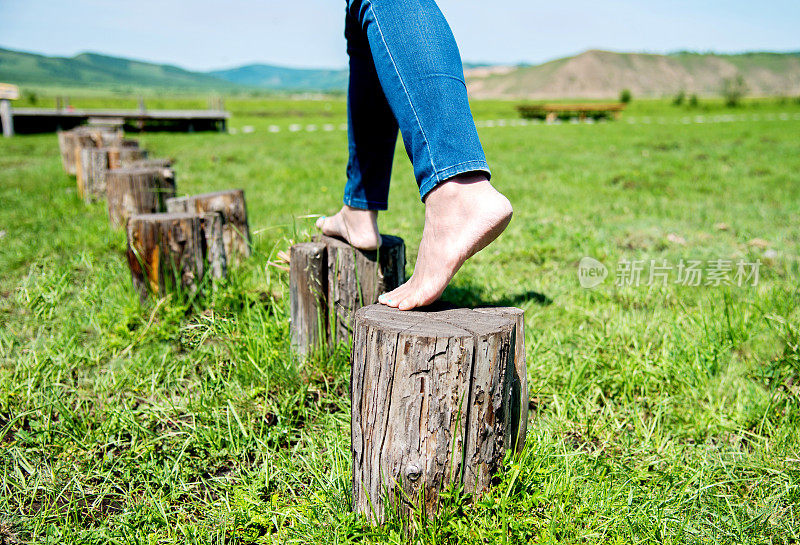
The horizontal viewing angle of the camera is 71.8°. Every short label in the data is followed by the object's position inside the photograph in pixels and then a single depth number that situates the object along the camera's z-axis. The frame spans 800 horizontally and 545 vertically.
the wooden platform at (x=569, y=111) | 24.72
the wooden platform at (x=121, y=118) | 15.87
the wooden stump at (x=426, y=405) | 1.44
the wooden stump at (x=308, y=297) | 2.17
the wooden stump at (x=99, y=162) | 5.36
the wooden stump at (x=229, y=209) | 3.36
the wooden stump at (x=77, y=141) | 6.80
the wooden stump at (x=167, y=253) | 2.71
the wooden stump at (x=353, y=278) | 2.18
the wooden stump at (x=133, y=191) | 4.17
